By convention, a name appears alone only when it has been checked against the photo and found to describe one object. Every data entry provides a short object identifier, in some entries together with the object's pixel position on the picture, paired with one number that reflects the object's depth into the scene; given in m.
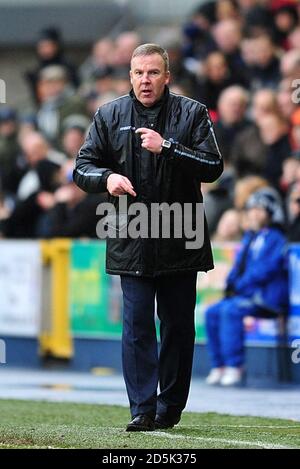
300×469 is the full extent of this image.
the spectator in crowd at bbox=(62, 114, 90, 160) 18.73
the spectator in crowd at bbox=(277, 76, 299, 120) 16.02
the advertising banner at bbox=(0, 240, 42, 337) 17.28
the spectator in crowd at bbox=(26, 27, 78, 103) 22.81
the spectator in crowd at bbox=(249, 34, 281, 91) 17.58
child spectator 14.34
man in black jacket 9.04
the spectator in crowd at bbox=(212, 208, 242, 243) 15.27
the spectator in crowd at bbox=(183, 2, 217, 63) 19.72
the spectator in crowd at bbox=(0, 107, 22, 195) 20.45
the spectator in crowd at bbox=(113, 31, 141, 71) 21.09
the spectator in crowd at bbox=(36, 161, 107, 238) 17.11
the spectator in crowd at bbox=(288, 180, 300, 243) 14.43
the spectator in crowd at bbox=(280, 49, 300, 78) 16.30
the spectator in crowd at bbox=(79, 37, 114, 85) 22.00
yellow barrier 17.09
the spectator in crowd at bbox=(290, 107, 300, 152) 15.52
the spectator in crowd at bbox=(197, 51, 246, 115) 18.31
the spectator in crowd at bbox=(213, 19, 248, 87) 18.34
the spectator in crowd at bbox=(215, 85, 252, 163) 17.03
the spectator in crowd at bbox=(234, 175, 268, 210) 14.99
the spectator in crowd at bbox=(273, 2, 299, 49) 18.25
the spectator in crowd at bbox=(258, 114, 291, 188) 15.91
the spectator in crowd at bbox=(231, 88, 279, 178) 16.19
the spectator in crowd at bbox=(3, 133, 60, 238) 18.50
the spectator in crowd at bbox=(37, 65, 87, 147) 21.20
